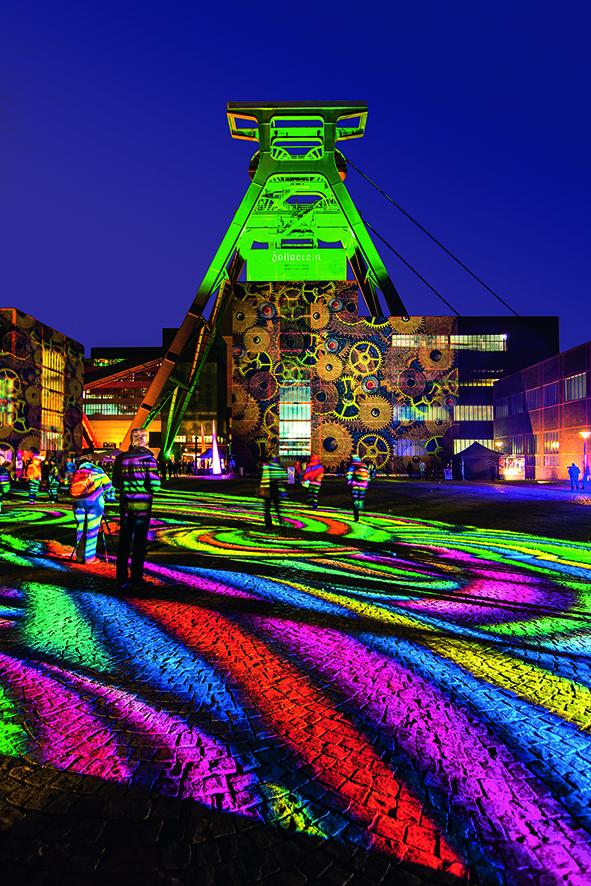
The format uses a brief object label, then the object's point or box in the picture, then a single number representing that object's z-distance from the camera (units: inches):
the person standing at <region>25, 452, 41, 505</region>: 680.4
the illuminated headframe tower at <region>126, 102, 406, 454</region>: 1475.1
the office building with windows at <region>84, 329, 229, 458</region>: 2316.7
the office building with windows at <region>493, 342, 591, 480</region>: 1336.1
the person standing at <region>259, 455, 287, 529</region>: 426.6
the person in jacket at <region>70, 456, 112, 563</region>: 285.4
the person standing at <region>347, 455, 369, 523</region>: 508.1
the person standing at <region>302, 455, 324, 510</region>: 531.2
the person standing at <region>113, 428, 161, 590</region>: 225.0
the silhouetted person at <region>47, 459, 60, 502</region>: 734.5
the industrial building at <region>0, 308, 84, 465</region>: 1318.9
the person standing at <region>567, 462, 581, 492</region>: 973.2
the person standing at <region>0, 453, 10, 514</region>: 687.4
